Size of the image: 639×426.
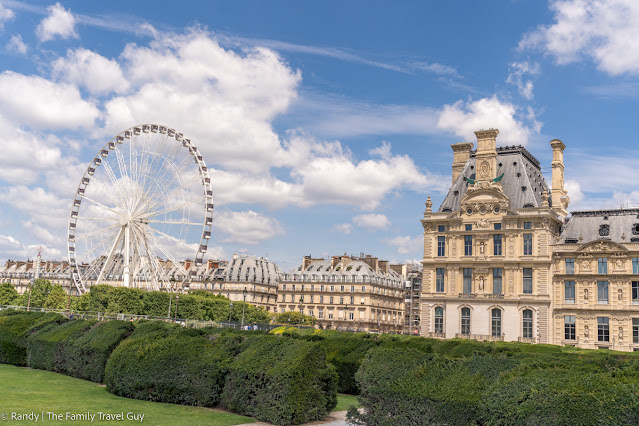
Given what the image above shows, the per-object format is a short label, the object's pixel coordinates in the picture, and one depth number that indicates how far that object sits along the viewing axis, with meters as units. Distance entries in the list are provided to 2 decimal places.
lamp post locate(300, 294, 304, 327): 105.49
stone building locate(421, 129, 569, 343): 60.53
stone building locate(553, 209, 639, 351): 56.34
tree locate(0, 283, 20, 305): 100.12
